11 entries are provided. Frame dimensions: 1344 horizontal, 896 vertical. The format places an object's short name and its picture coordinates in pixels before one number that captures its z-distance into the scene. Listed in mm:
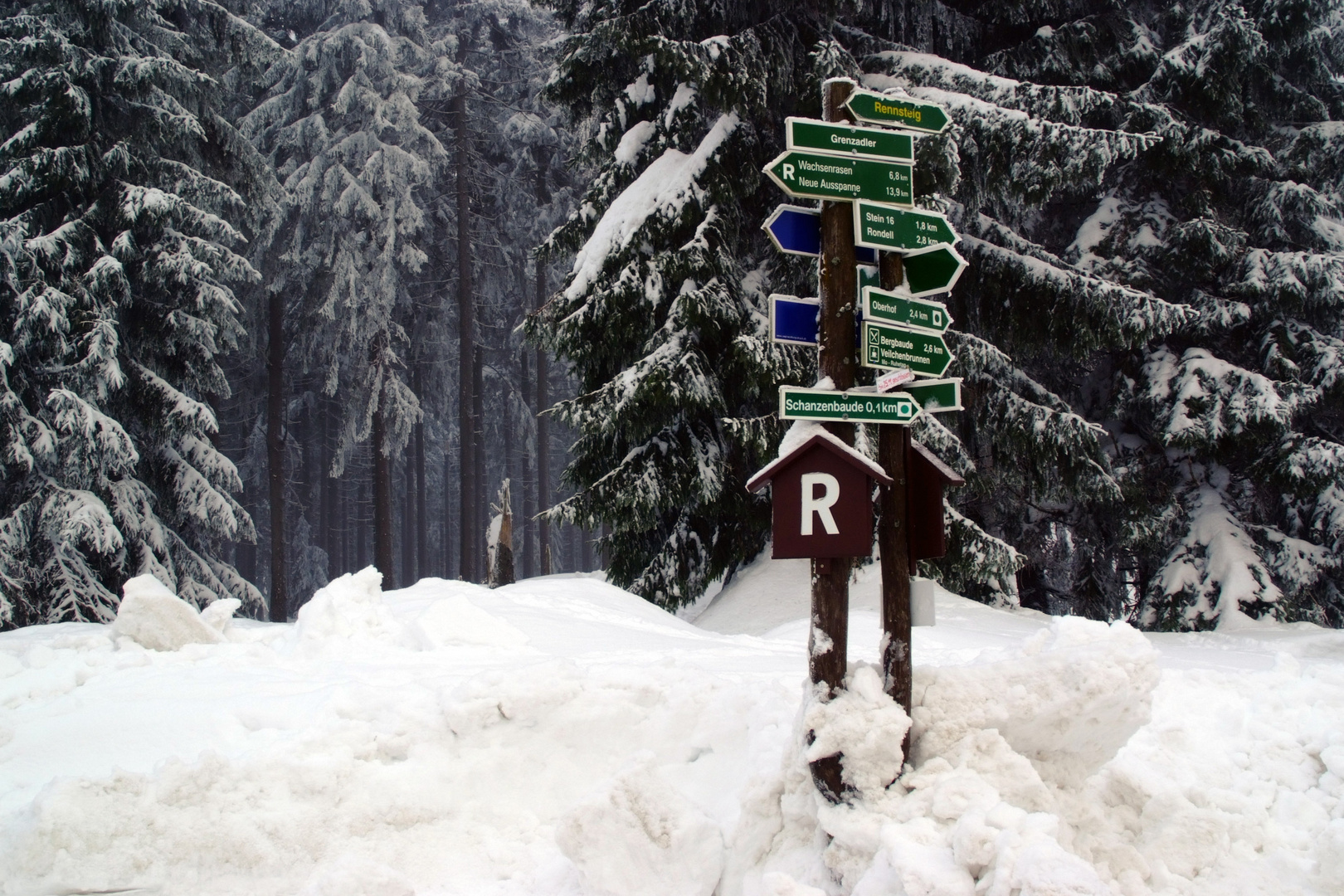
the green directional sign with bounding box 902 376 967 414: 4965
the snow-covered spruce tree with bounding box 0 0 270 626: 12656
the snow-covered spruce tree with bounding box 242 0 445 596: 20141
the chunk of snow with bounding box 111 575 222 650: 7168
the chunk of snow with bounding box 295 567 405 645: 7500
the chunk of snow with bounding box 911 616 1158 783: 4516
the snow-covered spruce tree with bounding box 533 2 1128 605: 10258
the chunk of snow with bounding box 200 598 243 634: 7832
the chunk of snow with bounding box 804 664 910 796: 4281
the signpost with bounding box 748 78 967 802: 4645
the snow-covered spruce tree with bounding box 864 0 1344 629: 11008
